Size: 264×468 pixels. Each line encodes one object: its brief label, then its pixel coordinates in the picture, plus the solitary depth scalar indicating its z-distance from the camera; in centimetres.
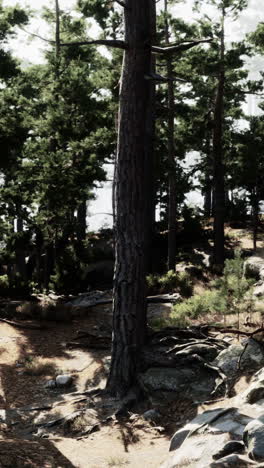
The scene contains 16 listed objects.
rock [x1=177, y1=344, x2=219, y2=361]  923
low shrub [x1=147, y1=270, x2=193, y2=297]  1746
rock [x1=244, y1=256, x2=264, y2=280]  1847
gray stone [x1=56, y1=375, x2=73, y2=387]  1002
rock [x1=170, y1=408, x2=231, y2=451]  622
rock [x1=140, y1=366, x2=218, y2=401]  841
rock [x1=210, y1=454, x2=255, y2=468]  473
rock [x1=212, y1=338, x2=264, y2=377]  829
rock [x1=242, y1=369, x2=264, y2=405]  661
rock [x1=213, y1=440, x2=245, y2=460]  512
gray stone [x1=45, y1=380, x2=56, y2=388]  1006
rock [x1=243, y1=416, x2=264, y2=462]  480
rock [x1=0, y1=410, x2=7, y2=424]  867
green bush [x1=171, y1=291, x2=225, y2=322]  1198
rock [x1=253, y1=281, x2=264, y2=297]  1291
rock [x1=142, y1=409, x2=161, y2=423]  793
